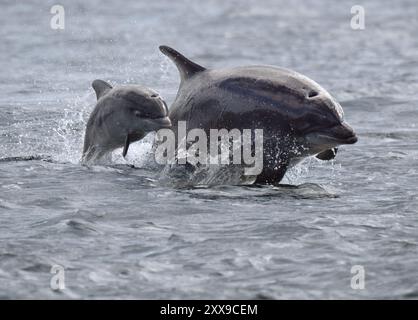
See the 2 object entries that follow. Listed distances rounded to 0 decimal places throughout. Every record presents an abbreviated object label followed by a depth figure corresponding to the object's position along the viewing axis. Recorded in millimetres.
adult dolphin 11383
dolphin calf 11938
